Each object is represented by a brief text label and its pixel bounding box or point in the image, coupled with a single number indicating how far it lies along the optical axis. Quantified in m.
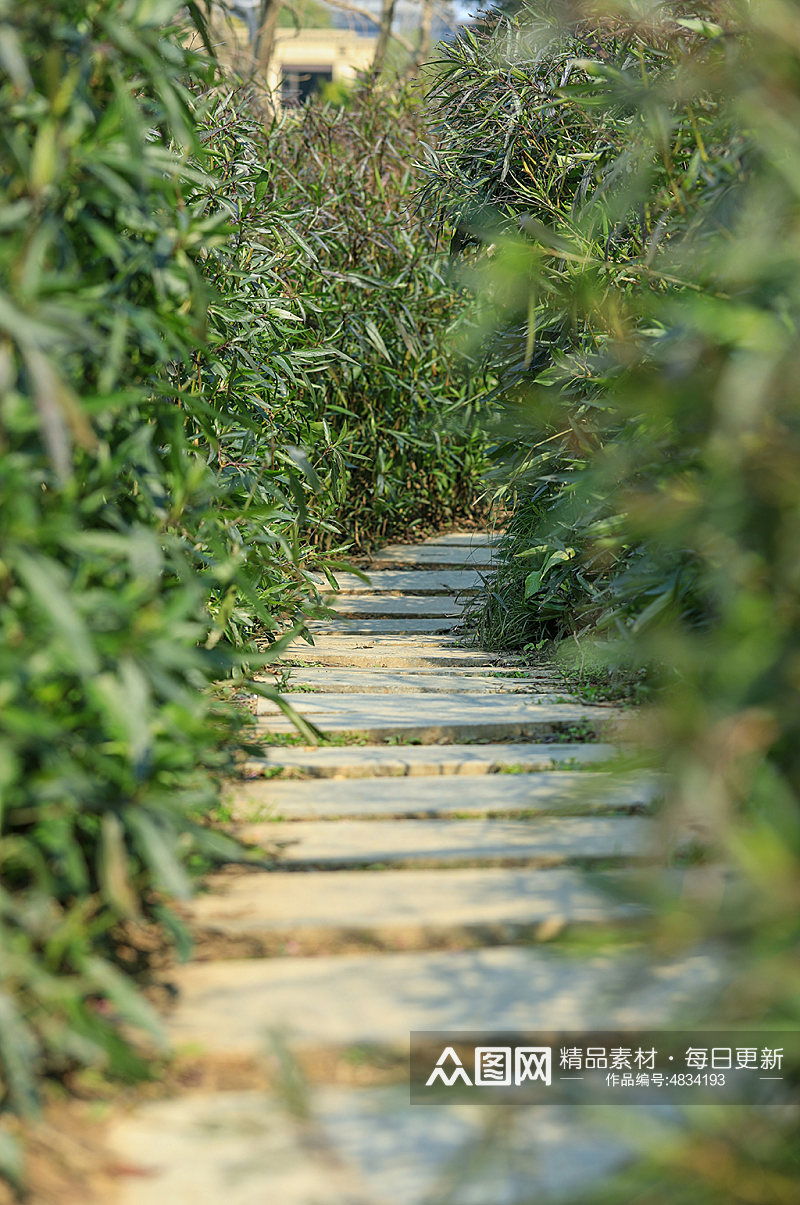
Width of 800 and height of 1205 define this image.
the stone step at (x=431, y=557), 5.20
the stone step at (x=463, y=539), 5.77
